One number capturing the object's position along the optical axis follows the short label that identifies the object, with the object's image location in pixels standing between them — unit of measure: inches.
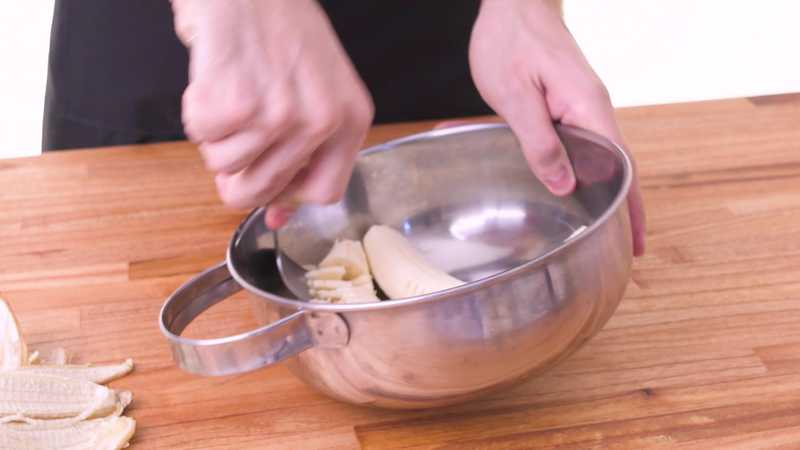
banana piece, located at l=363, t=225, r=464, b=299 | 29.8
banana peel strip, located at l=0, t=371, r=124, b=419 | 28.0
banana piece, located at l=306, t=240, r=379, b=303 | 29.8
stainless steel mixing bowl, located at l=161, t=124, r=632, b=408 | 23.9
